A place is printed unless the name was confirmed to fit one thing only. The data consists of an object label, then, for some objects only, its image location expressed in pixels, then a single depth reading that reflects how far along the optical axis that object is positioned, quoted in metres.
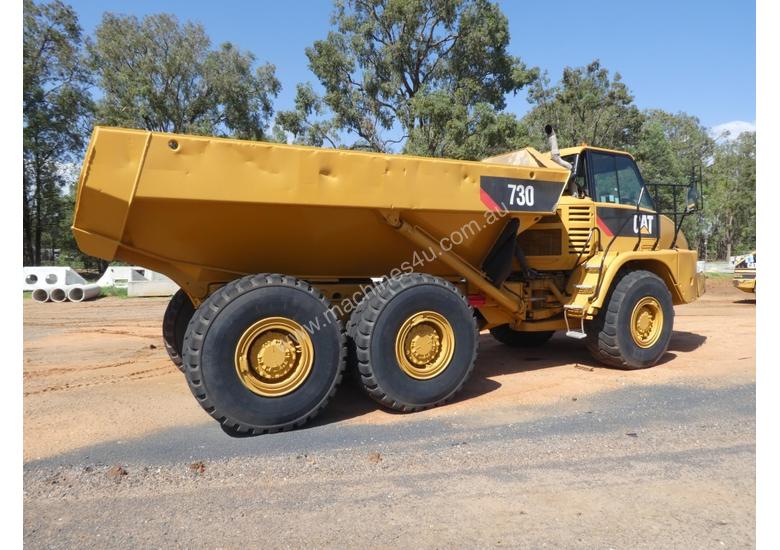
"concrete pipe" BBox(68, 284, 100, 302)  14.88
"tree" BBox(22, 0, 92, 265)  26.11
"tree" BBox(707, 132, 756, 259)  43.78
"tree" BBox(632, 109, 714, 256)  29.28
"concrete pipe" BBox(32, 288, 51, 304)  14.85
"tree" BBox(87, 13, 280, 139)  26.47
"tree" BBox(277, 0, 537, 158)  22.95
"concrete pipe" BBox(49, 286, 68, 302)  14.90
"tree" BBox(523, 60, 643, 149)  27.84
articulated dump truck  3.83
